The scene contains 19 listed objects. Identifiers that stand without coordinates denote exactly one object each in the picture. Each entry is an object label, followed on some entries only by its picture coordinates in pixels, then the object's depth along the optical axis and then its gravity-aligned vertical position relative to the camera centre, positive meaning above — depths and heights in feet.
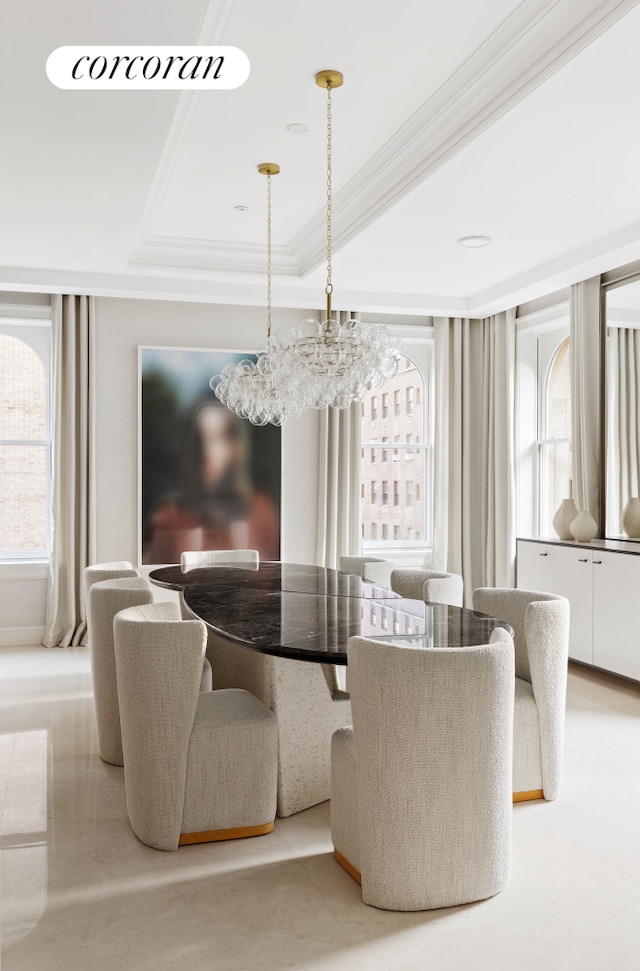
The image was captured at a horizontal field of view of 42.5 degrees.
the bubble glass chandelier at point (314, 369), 12.14 +1.96
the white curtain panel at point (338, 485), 22.77 +0.13
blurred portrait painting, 21.79 +0.64
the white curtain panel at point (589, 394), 19.31 +2.23
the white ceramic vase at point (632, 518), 17.70 -0.63
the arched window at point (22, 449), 21.39 +1.10
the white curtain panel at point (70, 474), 20.85 +0.43
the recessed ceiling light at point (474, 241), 17.22 +5.24
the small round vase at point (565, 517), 19.38 -0.66
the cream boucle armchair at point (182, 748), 9.18 -2.94
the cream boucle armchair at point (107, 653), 11.93 -2.38
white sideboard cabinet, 16.15 -2.20
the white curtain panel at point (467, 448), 23.40 +1.20
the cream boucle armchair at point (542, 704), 10.57 -2.78
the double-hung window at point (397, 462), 24.06 +0.81
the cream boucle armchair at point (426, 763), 7.64 -2.57
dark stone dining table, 8.93 -1.62
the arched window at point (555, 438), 22.02 +1.40
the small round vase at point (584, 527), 18.60 -0.87
